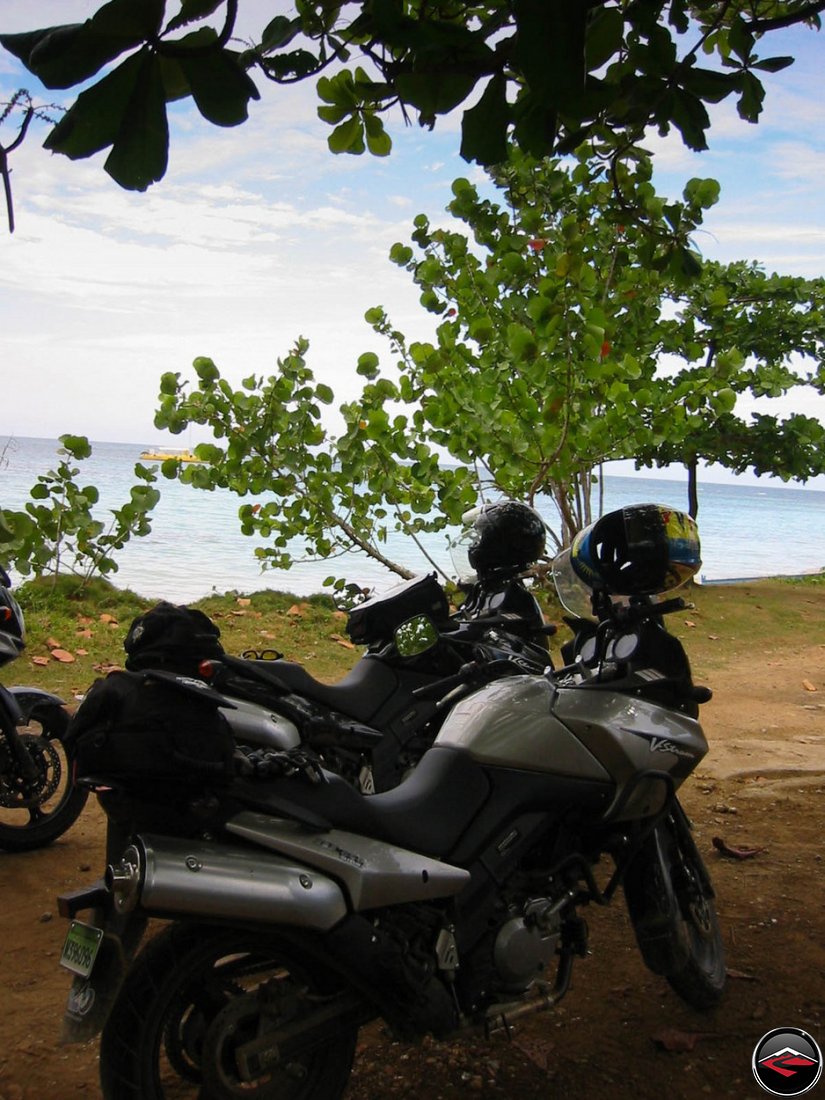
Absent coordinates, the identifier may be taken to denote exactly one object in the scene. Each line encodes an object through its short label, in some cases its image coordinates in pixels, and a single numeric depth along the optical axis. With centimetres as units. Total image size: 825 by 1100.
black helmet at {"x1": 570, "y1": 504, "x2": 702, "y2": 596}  322
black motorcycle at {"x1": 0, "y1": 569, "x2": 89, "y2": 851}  427
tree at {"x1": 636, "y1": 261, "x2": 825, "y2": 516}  1341
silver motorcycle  220
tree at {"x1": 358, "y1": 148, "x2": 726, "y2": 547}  738
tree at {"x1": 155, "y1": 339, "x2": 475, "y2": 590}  812
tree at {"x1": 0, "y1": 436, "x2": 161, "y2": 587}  816
